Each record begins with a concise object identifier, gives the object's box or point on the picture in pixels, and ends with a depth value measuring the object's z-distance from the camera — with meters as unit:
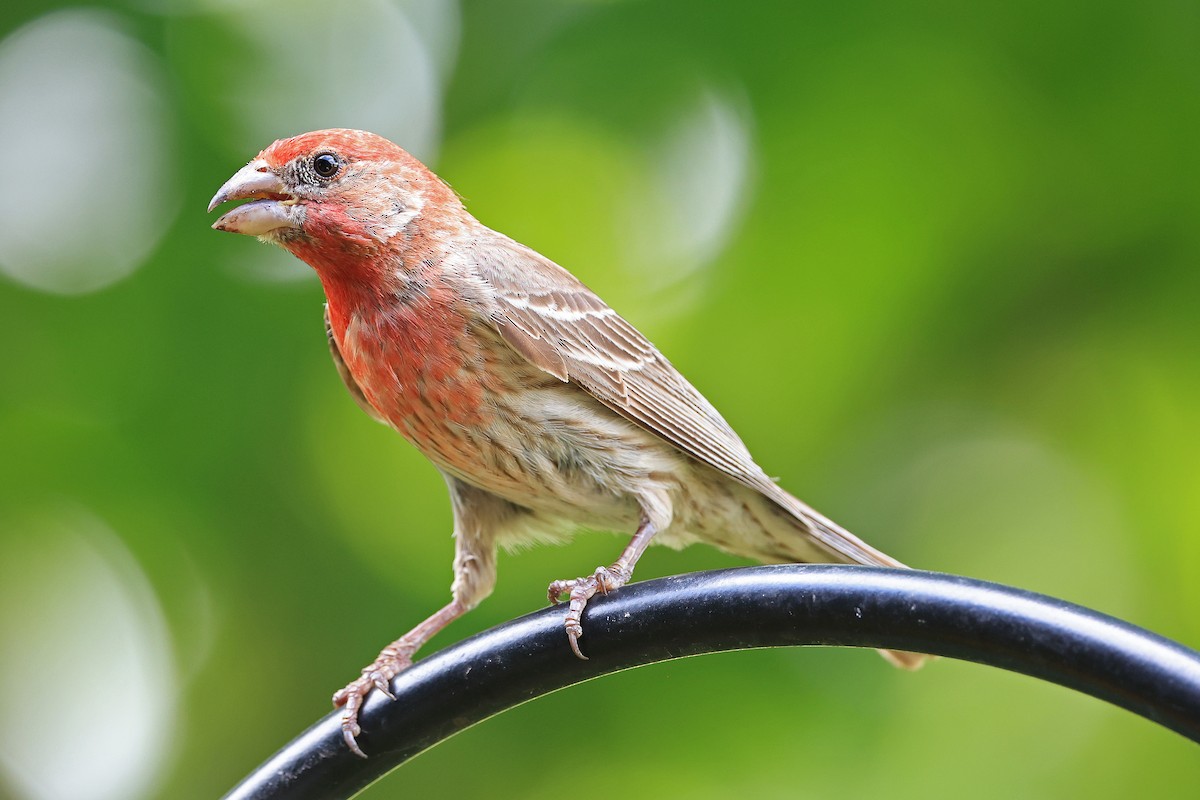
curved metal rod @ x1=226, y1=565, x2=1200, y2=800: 3.05
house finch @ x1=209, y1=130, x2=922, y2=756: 3.13
